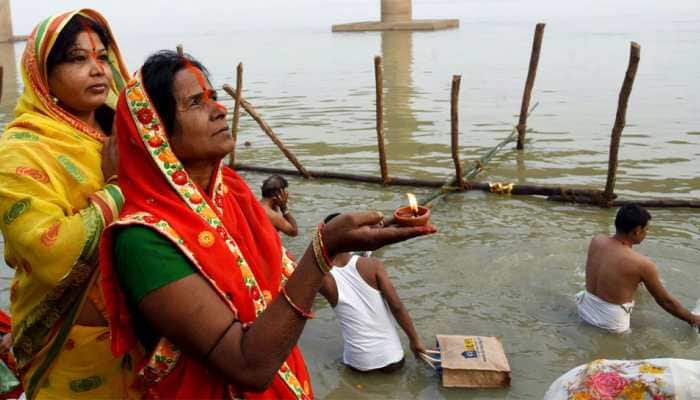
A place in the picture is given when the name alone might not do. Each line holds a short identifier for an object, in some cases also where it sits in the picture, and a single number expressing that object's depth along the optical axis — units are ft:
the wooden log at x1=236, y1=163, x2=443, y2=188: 32.30
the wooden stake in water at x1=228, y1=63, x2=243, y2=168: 35.84
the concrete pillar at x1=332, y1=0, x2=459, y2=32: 152.87
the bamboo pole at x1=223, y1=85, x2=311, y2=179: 34.31
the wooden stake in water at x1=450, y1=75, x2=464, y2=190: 30.78
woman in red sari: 5.26
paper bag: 14.90
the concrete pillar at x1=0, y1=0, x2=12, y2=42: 155.72
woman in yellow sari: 6.72
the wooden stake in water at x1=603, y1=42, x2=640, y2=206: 28.22
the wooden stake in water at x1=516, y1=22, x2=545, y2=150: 36.55
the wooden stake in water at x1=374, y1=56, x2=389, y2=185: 32.60
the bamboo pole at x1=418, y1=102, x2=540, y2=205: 29.62
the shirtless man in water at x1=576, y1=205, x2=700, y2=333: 16.81
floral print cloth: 7.55
